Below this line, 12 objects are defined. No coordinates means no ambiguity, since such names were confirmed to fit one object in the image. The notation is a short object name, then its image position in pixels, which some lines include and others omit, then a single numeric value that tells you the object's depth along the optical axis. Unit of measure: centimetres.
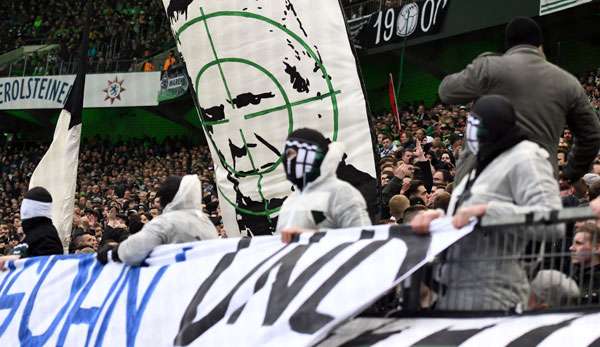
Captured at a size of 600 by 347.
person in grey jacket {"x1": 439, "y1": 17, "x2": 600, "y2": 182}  938
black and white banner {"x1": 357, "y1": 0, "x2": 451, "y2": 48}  4286
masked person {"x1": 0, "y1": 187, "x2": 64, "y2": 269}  1399
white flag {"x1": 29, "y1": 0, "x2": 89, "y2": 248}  1828
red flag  2364
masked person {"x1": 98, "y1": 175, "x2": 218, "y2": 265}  1125
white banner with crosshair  1547
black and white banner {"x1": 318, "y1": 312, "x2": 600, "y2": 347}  710
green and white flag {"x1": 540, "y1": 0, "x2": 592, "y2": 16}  3536
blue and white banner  849
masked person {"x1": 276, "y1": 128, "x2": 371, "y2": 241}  969
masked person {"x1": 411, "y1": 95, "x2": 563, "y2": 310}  779
